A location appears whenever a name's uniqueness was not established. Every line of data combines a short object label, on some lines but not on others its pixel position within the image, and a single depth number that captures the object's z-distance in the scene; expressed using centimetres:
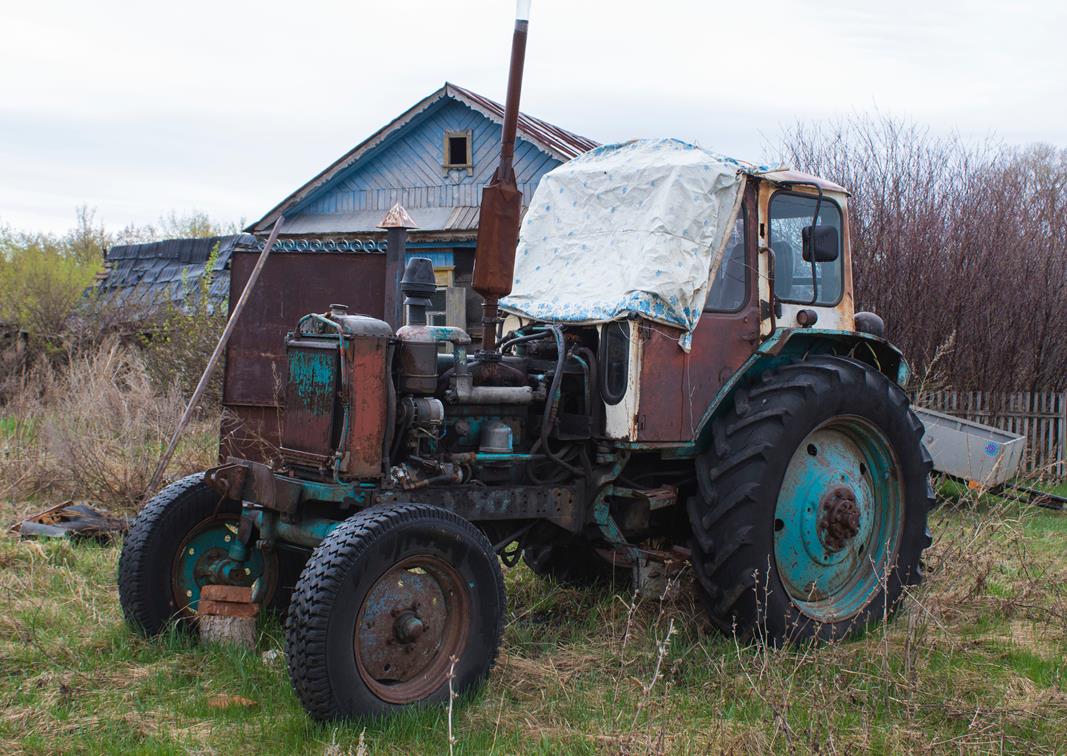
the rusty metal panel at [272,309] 788
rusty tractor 406
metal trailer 898
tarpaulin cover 480
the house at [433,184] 1452
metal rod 701
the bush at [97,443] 819
